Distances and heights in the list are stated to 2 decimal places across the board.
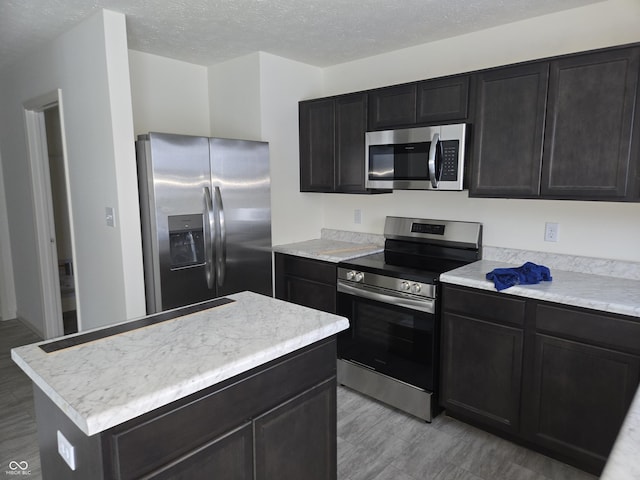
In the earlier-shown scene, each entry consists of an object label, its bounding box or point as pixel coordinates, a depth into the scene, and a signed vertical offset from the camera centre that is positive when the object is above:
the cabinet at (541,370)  2.02 -0.96
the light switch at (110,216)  2.67 -0.17
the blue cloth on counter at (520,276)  2.29 -0.48
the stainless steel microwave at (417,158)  2.69 +0.21
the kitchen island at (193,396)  1.10 -0.61
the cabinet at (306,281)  3.20 -0.73
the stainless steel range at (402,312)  2.63 -0.81
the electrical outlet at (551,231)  2.66 -0.27
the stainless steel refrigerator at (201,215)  2.69 -0.18
